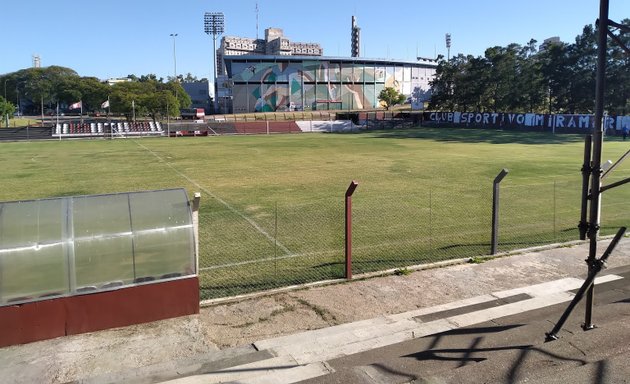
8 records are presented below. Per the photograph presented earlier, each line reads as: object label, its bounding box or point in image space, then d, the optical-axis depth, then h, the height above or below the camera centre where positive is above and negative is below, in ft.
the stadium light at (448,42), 593.09 +96.31
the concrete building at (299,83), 457.27 +40.12
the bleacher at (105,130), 219.82 -0.66
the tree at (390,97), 474.33 +28.07
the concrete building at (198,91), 593.83 +41.57
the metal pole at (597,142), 20.67 -0.57
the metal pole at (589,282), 20.76 -6.06
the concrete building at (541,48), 267.47 +45.85
